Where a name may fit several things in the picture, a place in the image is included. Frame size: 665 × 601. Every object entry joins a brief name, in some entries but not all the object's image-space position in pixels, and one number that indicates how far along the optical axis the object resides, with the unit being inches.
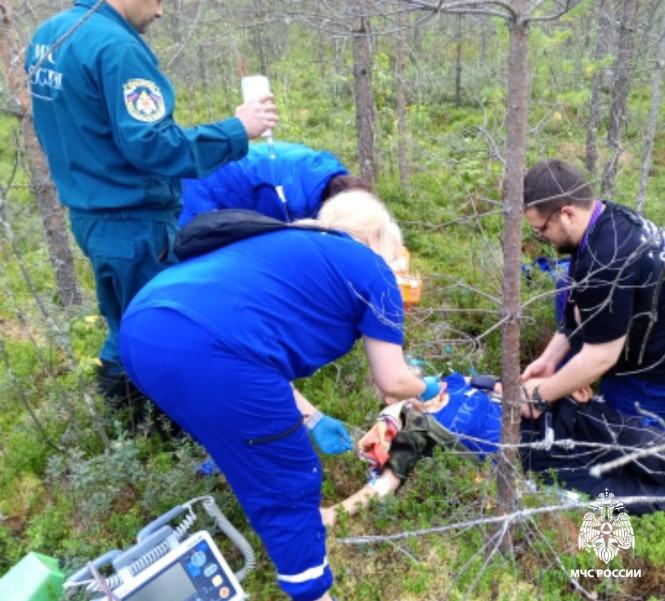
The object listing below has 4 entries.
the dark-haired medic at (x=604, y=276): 101.6
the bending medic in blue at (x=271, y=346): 70.1
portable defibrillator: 81.3
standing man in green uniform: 86.0
